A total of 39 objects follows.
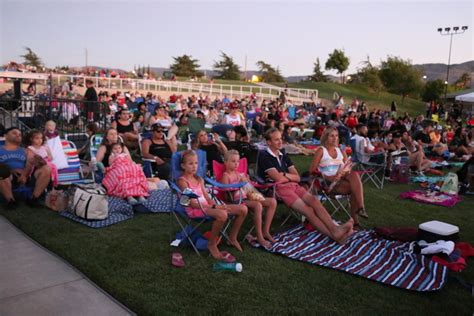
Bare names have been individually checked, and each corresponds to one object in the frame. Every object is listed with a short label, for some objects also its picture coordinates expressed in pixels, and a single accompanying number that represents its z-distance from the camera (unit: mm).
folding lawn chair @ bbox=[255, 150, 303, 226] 5020
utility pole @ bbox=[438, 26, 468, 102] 34816
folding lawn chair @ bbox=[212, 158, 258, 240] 4788
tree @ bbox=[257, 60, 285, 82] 70062
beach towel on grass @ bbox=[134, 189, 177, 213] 5684
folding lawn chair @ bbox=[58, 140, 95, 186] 6371
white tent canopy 15229
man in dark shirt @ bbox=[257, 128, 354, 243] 4809
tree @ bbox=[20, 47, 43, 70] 45469
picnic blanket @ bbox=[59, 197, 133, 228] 5031
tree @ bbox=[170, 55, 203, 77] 59719
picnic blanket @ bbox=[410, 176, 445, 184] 8478
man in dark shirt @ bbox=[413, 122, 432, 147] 12004
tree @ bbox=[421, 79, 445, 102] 50594
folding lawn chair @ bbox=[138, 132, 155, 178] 7211
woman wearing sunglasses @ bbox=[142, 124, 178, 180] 7203
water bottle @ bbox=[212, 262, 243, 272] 3885
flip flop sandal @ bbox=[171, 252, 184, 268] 3941
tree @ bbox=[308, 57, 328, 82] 64125
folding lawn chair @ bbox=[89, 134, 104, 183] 6451
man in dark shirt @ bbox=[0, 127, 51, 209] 5625
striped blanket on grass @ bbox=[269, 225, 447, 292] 3861
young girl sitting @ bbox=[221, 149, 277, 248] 4551
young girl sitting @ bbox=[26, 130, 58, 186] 5949
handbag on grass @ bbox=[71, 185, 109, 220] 5102
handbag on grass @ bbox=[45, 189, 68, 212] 5441
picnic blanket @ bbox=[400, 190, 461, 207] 6820
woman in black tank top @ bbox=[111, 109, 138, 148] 8274
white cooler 4503
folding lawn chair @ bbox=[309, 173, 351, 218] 5422
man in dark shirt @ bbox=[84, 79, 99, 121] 10911
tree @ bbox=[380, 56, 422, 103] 47281
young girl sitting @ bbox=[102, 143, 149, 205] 5973
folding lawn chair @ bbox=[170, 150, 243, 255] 4277
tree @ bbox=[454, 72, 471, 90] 65638
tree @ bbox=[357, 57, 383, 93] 49344
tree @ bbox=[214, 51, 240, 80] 63531
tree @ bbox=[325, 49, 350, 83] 57656
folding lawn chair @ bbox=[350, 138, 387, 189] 7977
